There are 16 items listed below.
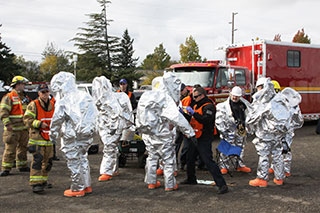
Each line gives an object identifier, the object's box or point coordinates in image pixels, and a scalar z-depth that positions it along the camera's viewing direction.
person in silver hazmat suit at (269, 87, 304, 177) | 6.43
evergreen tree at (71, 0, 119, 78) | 40.78
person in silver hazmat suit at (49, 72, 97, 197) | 5.13
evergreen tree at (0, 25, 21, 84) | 33.06
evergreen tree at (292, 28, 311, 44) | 39.56
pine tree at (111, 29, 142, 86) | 40.08
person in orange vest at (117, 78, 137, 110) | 7.16
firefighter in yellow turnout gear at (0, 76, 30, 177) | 6.64
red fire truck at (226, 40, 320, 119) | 11.53
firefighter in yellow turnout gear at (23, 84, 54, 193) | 5.43
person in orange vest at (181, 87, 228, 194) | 5.37
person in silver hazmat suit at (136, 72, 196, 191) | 5.38
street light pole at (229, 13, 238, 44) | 42.65
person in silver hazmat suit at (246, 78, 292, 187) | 5.62
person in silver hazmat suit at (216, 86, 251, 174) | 6.74
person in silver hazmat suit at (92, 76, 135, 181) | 6.32
